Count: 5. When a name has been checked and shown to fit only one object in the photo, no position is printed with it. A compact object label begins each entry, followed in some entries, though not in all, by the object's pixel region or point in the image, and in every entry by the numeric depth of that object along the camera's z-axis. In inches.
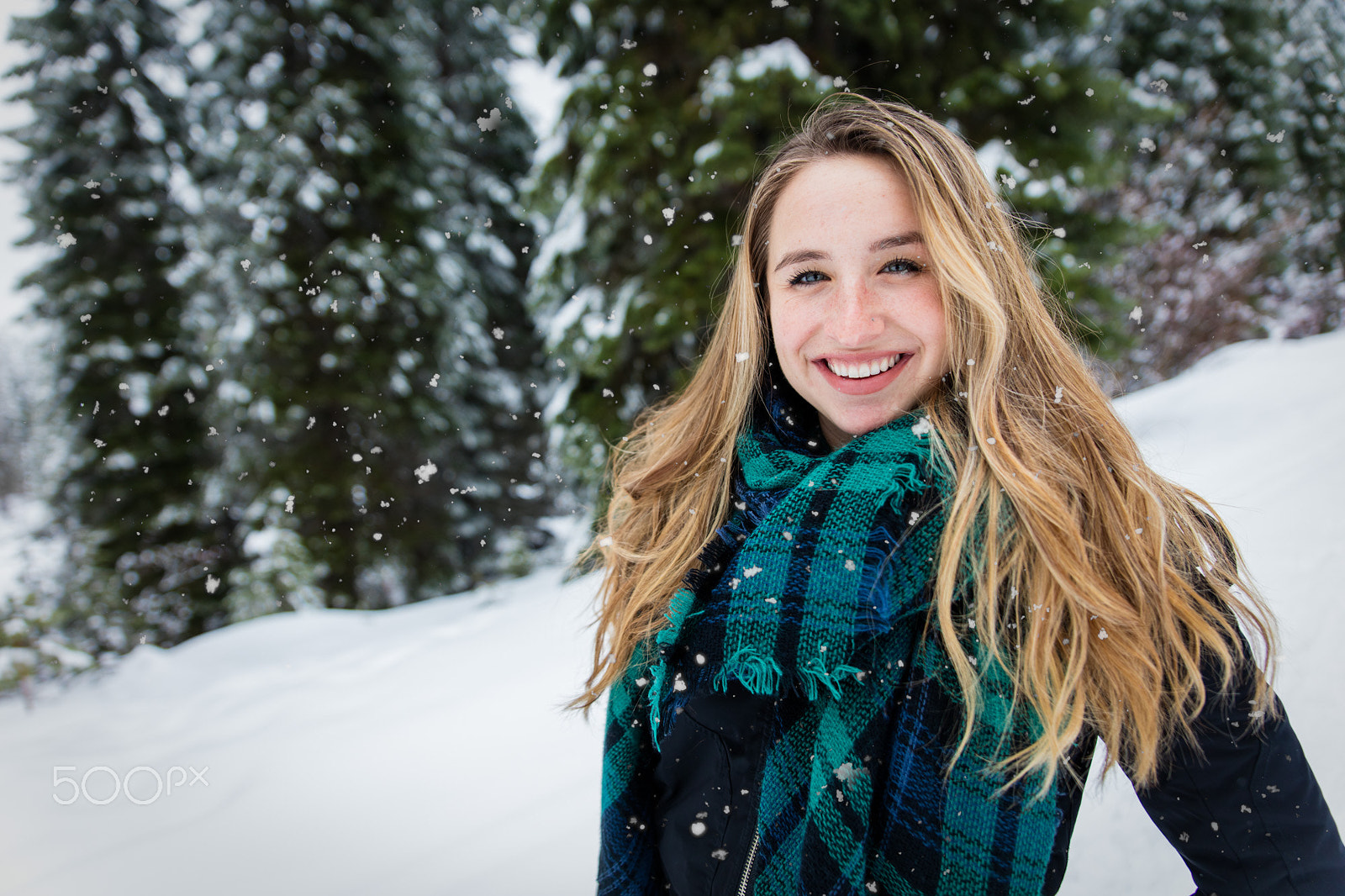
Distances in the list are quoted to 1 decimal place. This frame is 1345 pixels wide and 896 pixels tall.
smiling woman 42.7
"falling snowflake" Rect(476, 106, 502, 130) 439.2
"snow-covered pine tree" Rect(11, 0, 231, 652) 340.8
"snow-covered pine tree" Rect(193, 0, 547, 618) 317.1
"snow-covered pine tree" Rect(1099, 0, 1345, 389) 256.2
